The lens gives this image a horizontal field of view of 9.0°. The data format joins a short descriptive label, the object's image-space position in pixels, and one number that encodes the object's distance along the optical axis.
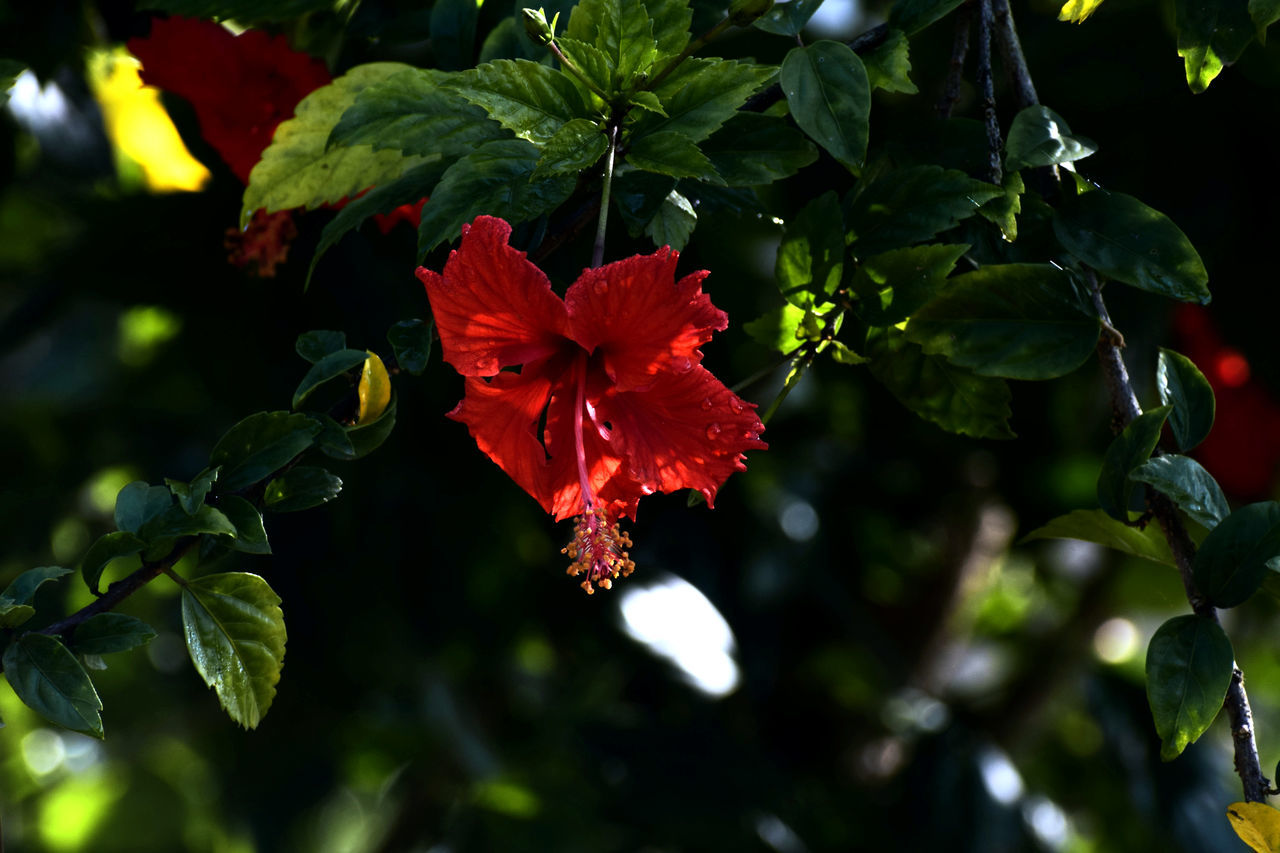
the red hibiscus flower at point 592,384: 2.54
